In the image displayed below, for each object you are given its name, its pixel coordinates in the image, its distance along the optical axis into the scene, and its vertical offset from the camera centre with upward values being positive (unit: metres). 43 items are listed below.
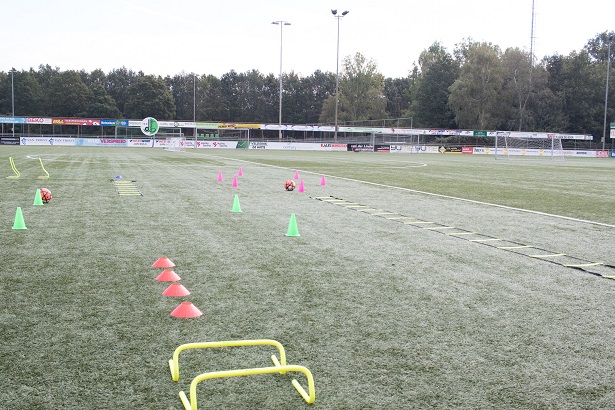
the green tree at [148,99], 103.00 +9.32
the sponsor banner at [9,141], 60.94 +0.65
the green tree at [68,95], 100.50 +9.31
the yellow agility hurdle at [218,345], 3.43 -1.23
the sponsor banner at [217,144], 66.75 +0.83
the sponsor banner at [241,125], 72.53 +3.38
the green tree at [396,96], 127.31 +13.27
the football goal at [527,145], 66.25 +1.61
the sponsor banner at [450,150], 71.75 +0.83
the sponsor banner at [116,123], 69.19 +3.18
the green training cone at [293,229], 8.70 -1.15
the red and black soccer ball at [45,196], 11.90 -1.00
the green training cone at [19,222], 8.80 -1.15
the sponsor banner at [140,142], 65.62 +0.86
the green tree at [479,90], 88.25 +10.42
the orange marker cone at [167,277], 5.83 -1.29
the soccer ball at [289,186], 15.87 -0.91
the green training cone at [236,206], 11.30 -1.07
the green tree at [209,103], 116.62 +9.90
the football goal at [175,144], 60.21 +0.75
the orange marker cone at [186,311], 4.66 -1.31
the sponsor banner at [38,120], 68.38 +3.27
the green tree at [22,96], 100.06 +8.92
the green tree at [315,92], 122.94 +13.45
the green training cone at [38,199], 11.63 -1.05
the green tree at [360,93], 109.06 +11.83
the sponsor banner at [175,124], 69.19 +3.21
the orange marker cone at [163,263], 6.38 -1.26
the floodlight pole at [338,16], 68.94 +16.60
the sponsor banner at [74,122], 68.94 +3.24
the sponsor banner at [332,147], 71.31 +0.87
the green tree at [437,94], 98.69 +10.80
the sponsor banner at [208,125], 71.23 +3.29
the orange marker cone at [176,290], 5.25 -1.28
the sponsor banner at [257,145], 69.99 +0.91
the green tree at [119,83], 115.88 +13.70
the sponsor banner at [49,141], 61.55 +0.76
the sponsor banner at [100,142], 64.69 +0.76
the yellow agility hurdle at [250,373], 2.89 -1.20
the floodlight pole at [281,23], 74.50 +16.86
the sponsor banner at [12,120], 66.88 +3.15
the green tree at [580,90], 87.56 +10.71
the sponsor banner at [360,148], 71.44 +0.85
